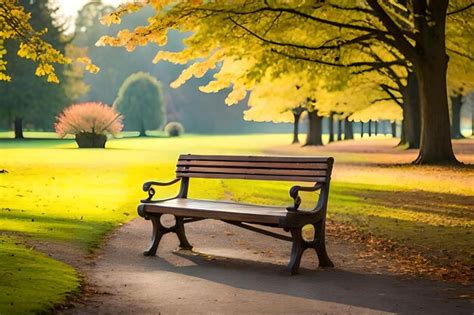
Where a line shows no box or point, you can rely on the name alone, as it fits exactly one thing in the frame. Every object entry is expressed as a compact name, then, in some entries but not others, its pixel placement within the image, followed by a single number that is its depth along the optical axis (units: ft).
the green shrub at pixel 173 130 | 287.48
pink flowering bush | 152.05
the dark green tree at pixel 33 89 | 203.00
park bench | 26.44
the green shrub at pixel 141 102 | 266.16
